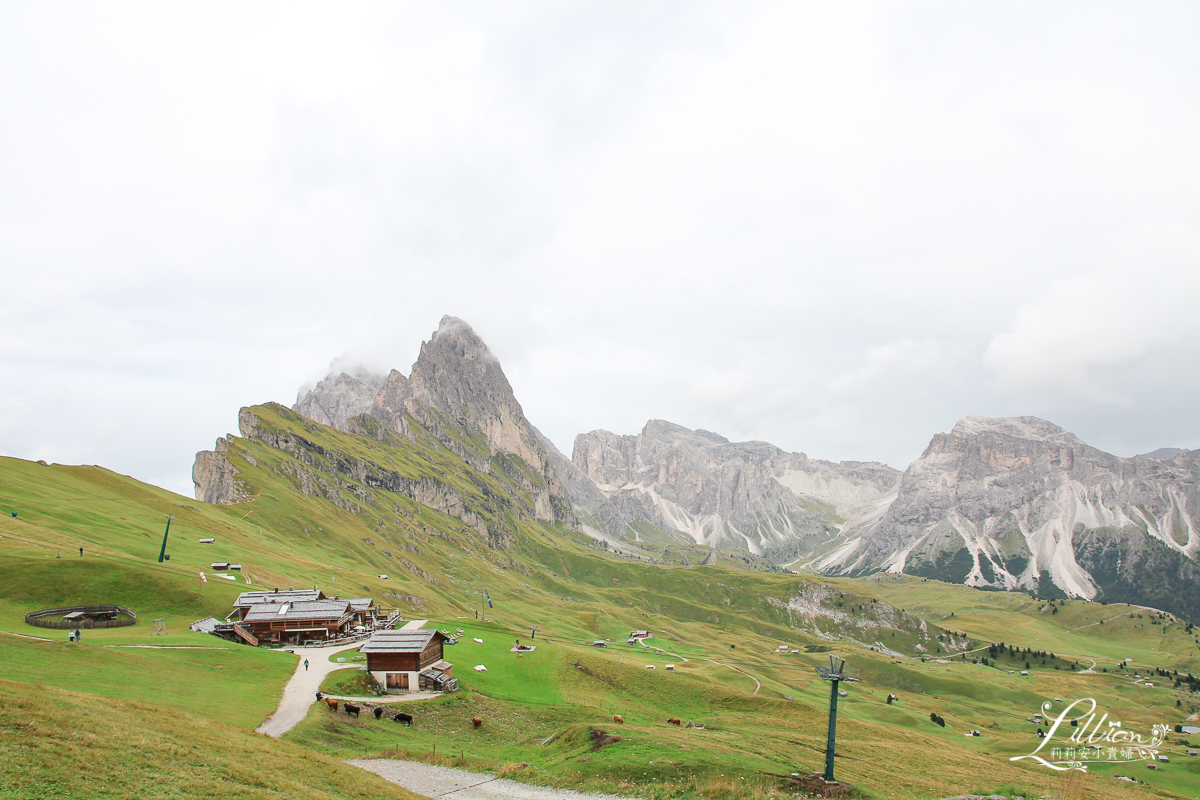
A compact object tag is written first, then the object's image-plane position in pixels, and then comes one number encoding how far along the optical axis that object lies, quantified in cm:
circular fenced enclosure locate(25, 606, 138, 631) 6419
